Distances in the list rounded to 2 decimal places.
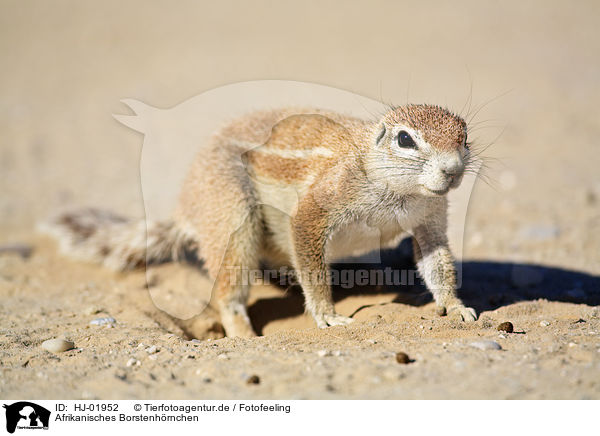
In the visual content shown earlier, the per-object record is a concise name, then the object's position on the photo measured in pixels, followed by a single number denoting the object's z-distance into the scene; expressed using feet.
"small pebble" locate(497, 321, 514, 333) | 25.66
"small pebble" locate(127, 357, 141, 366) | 23.29
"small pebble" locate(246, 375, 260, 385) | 20.63
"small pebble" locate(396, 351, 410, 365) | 21.33
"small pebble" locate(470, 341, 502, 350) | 22.75
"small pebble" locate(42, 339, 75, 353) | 25.74
